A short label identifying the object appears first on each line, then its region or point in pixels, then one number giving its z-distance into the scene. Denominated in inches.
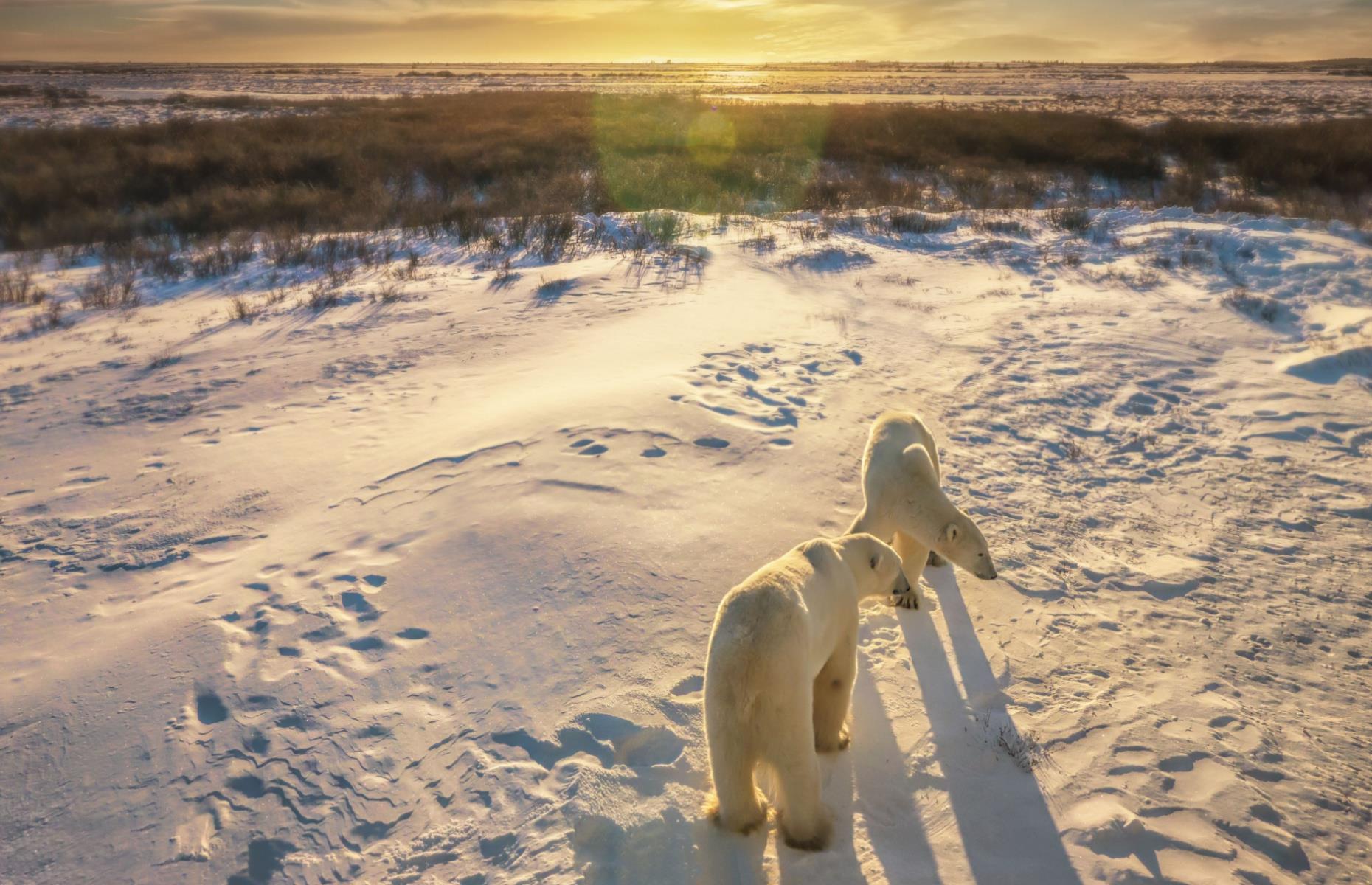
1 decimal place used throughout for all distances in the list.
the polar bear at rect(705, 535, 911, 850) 108.0
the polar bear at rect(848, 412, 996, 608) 178.9
